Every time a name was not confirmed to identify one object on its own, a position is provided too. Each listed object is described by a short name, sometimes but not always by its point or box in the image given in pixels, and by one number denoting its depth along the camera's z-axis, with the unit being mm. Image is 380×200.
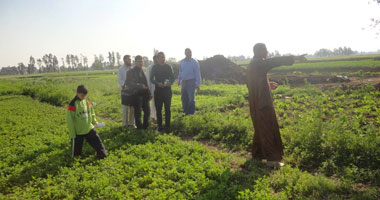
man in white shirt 8289
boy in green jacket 5605
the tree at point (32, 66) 123906
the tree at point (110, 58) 127438
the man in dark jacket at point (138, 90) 7906
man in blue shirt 9227
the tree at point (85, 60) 138275
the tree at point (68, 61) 138875
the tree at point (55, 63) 123312
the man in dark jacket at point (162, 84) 7918
